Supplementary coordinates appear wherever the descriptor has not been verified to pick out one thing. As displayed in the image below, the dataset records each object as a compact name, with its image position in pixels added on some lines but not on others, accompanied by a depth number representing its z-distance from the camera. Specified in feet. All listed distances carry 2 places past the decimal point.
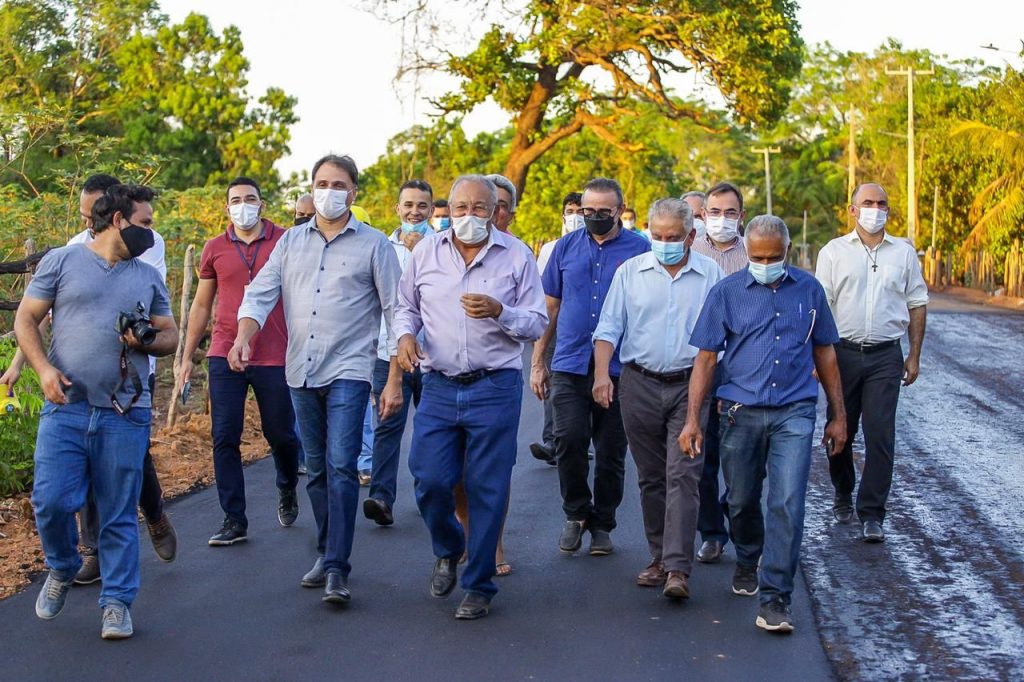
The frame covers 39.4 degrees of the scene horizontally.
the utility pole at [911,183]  146.72
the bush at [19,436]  29.01
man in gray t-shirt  20.07
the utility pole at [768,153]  239.71
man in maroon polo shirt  26.32
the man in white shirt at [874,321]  27.61
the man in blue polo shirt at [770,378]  21.12
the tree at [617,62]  82.07
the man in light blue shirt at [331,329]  22.40
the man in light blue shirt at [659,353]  23.03
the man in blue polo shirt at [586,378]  25.54
